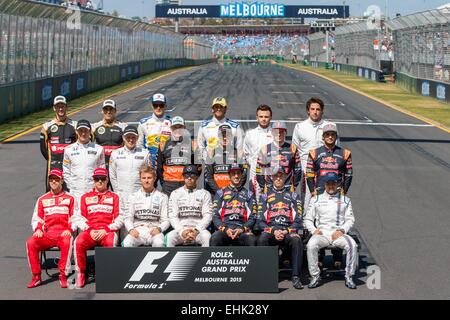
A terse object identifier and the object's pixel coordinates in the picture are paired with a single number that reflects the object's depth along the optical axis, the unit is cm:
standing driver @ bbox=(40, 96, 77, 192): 1195
